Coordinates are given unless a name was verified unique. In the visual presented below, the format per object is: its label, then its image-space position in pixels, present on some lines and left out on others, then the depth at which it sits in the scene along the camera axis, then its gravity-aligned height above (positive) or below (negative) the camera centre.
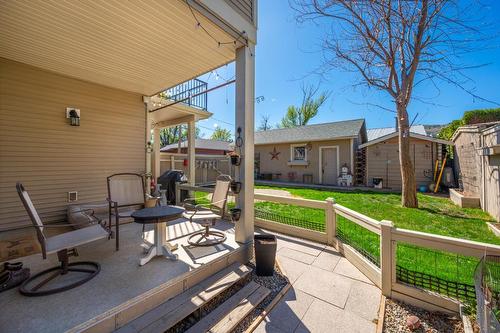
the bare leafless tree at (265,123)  26.38 +5.55
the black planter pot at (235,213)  3.11 -0.67
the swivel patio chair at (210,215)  3.19 -0.73
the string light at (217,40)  2.71 +1.85
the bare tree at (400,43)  5.13 +3.42
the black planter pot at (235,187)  3.14 -0.29
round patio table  2.38 -0.60
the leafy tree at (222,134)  32.56 +5.08
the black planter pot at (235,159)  3.13 +0.11
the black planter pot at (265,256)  2.79 -1.18
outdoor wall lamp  4.26 +1.03
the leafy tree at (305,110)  19.24 +5.73
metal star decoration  13.95 +0.86
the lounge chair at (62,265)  1.98 -1.10
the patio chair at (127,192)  3.48 -0.41
